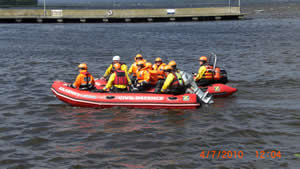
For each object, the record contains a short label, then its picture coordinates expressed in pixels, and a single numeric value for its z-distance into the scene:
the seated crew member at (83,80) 15.16
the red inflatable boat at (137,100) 14.56
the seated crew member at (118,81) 14.93
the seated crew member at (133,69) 17.72
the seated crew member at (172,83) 14.34
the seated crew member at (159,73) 15.05
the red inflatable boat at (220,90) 16.70
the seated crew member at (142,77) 15.62
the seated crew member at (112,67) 16.30
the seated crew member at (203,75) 16.70
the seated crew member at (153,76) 15.88
